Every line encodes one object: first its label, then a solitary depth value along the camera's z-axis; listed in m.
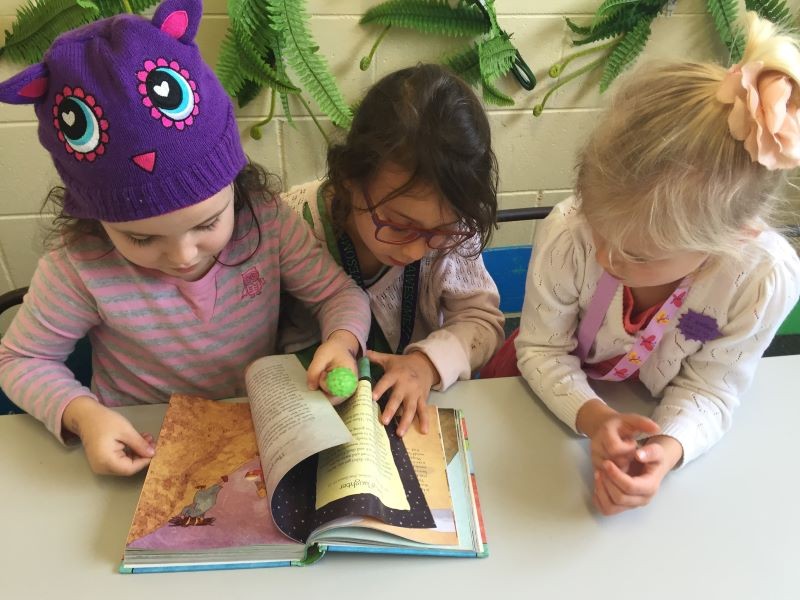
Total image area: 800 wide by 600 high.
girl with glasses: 0.79
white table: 0.60
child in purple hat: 0.60
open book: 0.61
